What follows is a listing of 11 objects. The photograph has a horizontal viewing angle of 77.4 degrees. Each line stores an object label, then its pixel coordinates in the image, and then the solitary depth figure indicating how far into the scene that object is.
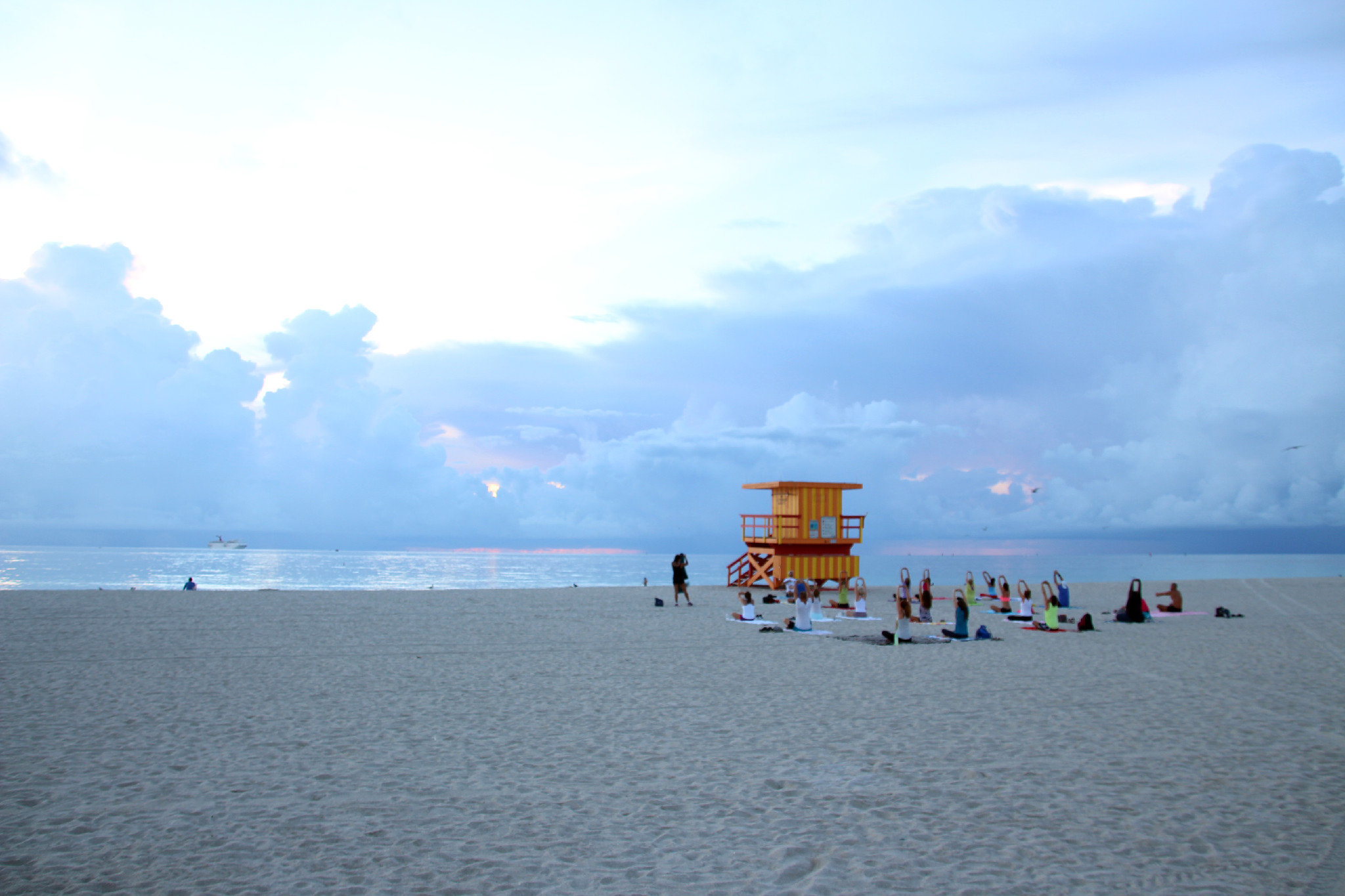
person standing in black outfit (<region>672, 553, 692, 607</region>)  26.48
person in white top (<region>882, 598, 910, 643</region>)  17.13
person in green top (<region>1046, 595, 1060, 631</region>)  20.03
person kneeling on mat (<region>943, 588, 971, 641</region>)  17.91
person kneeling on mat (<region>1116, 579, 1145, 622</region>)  21.73
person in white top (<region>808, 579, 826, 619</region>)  22.77
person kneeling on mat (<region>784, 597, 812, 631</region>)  19.03
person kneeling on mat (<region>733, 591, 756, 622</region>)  21.35
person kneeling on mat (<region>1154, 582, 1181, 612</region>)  24.42
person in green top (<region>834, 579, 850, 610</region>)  25.56
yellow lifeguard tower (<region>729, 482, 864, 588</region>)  33.19
